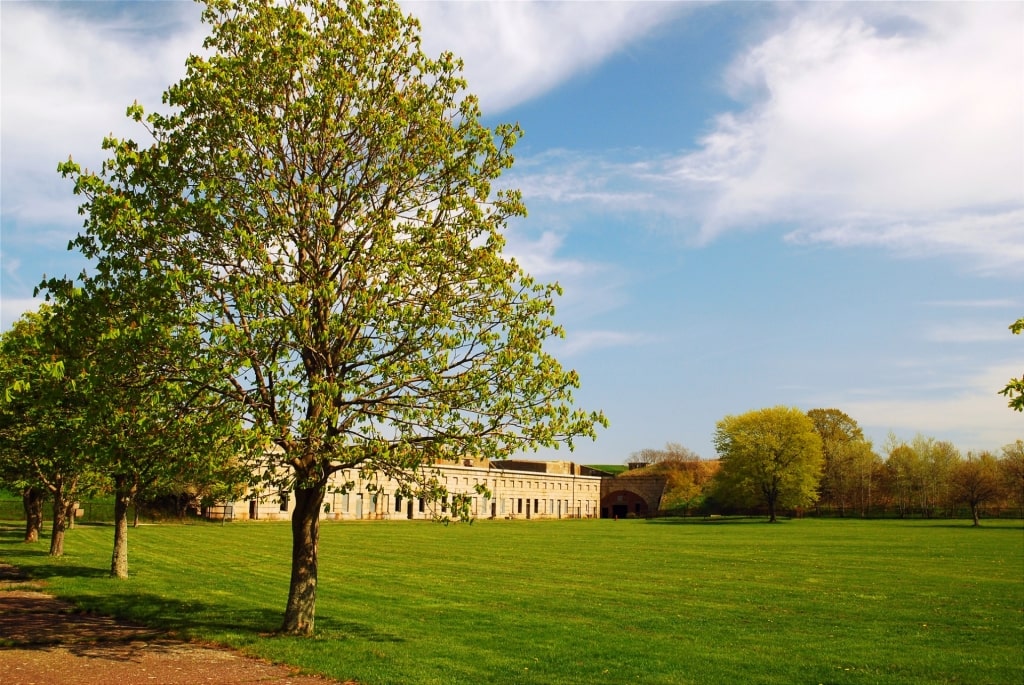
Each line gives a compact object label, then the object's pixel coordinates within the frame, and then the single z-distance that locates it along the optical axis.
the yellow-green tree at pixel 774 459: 117.56
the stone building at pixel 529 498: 116.06
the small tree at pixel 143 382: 17.25
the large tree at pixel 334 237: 18.03
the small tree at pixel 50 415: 18.67
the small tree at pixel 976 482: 109.56
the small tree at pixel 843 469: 139.00
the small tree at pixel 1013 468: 116.19
